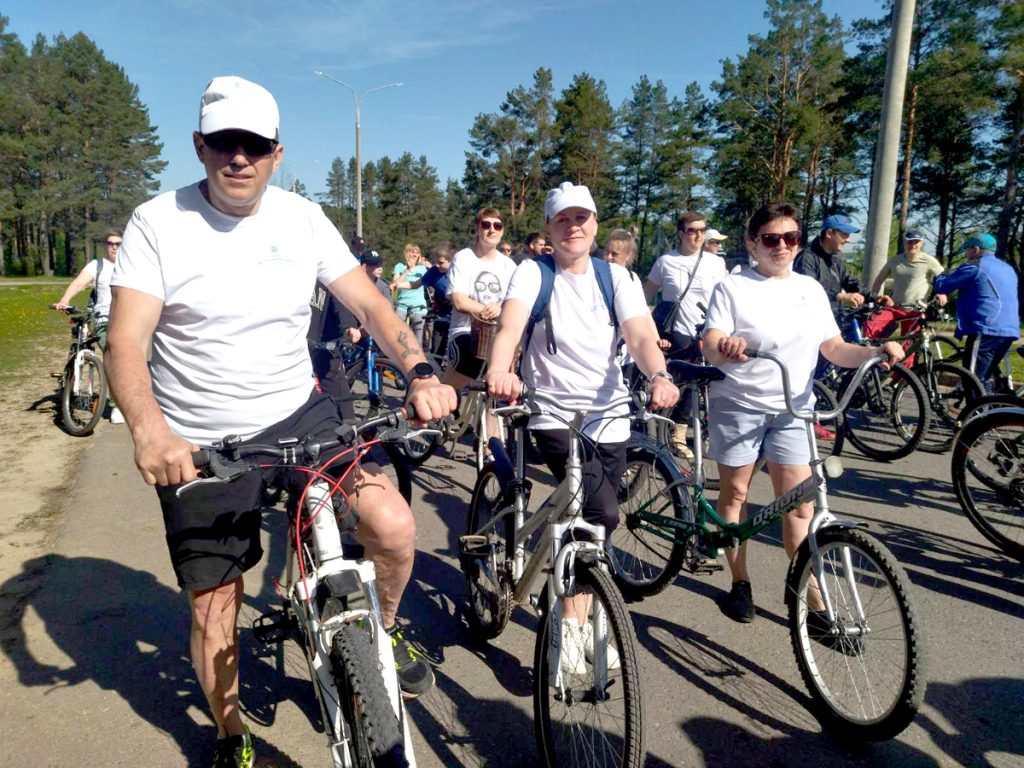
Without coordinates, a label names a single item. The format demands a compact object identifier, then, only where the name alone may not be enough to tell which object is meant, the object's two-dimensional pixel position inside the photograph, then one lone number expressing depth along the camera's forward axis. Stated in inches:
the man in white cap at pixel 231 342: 85.4
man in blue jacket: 275.4
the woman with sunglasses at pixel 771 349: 134.9
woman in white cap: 123.7
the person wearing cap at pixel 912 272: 361.1
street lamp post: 1308.4
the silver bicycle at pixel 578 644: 85.3
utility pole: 390.3
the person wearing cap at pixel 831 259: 274.8
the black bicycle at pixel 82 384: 301.3
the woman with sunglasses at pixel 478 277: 248.7
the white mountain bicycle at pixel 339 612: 72.2
